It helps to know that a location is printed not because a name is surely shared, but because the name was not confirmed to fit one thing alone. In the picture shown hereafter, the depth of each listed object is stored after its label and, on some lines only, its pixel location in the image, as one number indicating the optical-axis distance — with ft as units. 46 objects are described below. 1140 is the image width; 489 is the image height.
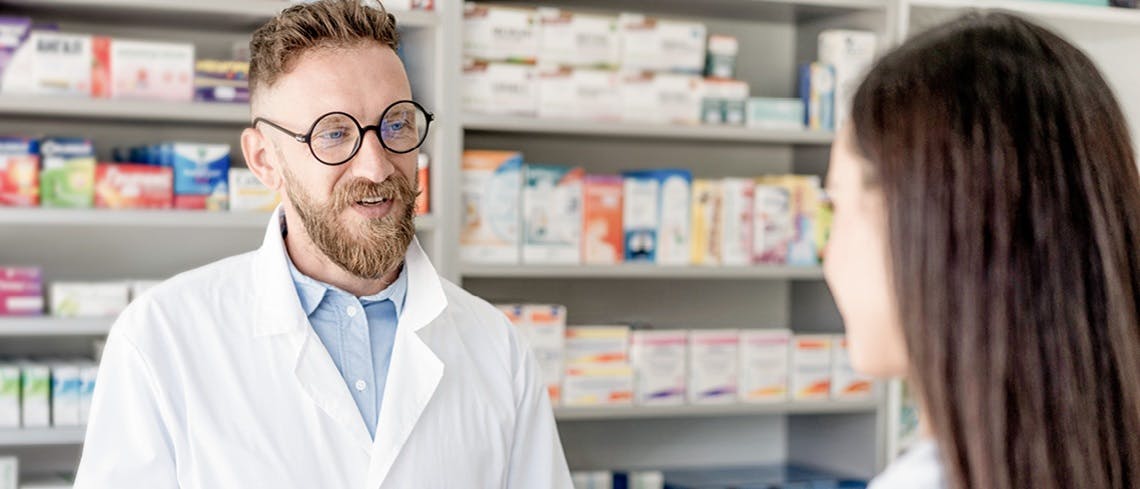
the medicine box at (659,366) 11.07
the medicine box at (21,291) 9.48
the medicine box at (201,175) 9.71
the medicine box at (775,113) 11.41
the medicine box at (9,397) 9.38
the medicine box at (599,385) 10.85
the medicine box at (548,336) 10.61
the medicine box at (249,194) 9.80
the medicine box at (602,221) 10.82
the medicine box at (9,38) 9.27
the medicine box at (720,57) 11.37
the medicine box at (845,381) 11.75
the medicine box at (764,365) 11.44
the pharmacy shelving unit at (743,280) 11.71
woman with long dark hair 2.69
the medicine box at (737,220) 11.26
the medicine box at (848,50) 11.46
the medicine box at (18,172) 9.33
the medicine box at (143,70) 9.50
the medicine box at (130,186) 9.61
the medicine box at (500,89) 10.39
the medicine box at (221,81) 9.77
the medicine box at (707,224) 11.18
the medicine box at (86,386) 9.57
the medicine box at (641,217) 10.96
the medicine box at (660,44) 10.91
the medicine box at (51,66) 9.29
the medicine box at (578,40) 10.63
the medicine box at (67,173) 9.47
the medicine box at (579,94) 10.63
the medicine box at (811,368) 11.61
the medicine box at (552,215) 10.61
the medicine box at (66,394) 9.52
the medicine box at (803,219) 11.56
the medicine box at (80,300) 9.58
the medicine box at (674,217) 11.04
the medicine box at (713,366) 11.26
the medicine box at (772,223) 11.38
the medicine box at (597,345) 10.85
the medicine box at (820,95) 11.54
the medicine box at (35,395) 9.44
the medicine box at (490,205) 10.43
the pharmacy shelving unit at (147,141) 9.55
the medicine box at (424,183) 10.20
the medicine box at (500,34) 10.37
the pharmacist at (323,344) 5.86
